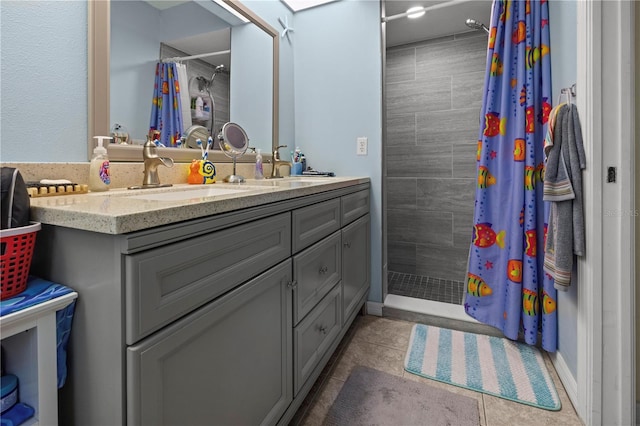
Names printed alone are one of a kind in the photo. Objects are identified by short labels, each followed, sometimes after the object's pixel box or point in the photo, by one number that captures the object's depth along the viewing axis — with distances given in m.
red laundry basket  0.63
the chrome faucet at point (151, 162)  1.26
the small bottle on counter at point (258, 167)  1.94
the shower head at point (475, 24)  2.38
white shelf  0.62
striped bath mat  1.48
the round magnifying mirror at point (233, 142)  1.71
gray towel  1.30
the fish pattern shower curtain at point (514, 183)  1.71
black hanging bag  0.66
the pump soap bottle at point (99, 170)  1.08
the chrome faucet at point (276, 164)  2.10
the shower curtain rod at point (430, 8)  1.98
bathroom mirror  1.11
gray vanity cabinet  0.63
